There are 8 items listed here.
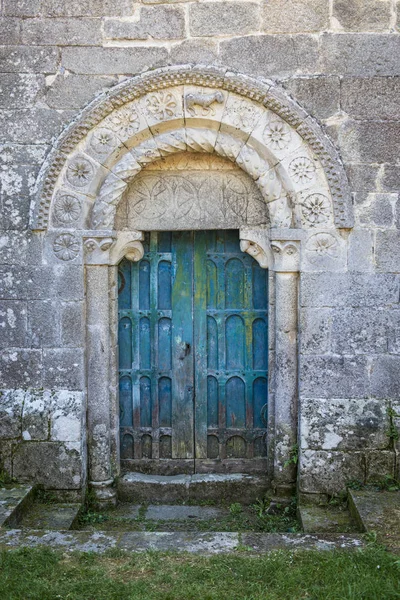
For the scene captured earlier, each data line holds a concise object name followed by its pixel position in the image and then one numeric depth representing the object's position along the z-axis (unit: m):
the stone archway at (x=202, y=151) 5.08
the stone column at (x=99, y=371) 5.38
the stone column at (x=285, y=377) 5.30
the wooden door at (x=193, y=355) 5.73
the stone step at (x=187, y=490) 5.67
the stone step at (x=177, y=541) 4.31
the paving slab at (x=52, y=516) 4.92
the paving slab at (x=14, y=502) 4.73
